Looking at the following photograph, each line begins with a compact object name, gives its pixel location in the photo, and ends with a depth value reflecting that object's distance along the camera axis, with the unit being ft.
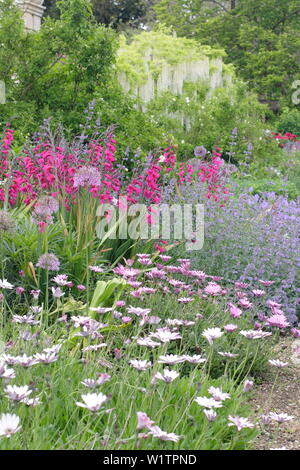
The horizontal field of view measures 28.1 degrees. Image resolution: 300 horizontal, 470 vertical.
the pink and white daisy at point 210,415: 6.52
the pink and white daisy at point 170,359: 7.09
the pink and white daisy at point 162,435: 6.13
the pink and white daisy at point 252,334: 8.27
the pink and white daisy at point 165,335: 7.87
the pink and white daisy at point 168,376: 6.70
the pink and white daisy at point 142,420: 5.74
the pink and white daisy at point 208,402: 6.80
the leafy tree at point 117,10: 76.84
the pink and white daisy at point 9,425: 5.81
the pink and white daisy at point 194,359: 7.57
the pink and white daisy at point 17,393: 6.13
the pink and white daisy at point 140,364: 7.26
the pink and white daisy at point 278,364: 7.95
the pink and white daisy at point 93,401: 5.87
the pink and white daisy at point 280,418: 6.98
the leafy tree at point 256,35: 65.36
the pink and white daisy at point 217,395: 7.05
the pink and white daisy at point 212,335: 7.84
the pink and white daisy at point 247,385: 7.41
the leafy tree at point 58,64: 25.18
